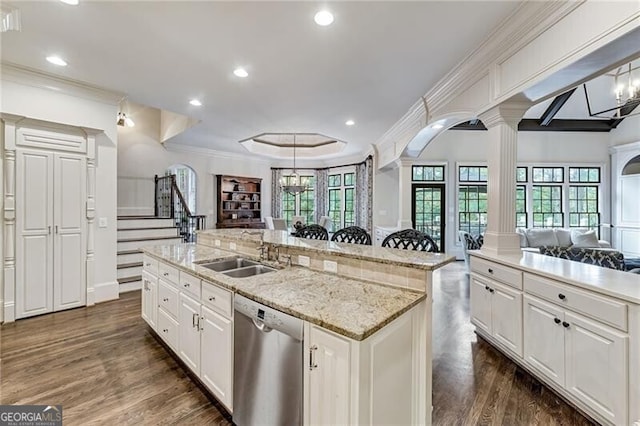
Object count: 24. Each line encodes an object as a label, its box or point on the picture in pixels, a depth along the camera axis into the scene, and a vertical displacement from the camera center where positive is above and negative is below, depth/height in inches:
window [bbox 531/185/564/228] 305.7 +8.6
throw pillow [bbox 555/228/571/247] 255.3 -21.5
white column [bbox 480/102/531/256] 112.9 +11.4
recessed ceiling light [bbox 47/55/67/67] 123.6 +66.7
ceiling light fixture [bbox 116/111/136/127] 224.9 +75.0
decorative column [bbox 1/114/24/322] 129.8 -1.8
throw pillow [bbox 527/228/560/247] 252.8 -22.1
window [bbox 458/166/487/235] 310.5 +16.2
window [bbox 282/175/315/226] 394.6 +10.4
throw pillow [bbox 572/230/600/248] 250.7 -23.6
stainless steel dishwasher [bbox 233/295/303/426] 57.9 -33.5
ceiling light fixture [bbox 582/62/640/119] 135.3 +60.6
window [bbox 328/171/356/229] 360.4 +17.6
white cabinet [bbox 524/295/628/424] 67.2 -38.0
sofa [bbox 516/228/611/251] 252.0 -22.5
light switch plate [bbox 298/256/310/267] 93.1 -15.7
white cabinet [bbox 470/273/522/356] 97.7 -36.6
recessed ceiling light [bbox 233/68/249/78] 132.3 +65.7
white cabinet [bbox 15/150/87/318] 134.7 -9.8
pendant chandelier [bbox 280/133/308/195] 311.3 +32.2
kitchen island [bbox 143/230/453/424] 51.3 -23.6
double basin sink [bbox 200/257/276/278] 100.7 -20.0
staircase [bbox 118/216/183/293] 184.9 -19.5
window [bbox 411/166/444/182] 315.3 +43.7
